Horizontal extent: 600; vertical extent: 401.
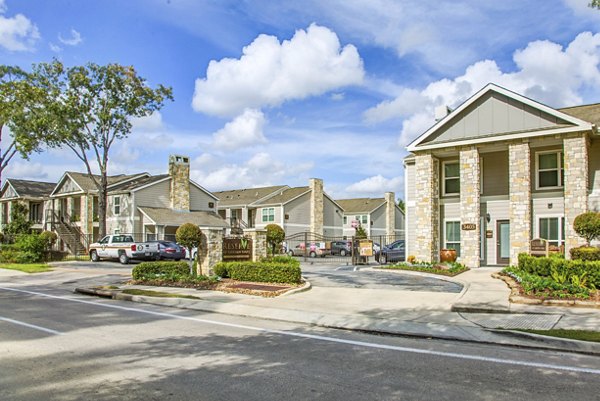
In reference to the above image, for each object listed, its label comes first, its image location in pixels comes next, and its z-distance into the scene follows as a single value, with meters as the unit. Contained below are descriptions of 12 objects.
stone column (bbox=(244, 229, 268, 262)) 19.42
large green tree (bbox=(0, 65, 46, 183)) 34.06
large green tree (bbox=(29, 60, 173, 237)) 34.28
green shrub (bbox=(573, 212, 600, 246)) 15.85
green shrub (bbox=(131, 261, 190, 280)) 18.08
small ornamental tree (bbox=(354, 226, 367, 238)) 52.16
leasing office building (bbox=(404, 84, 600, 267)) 20.41
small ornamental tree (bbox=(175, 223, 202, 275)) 17.53
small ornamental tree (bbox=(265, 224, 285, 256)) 20.31
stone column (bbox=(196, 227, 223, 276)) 18.16
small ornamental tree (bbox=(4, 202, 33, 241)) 39.81
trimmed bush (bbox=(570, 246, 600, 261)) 13.89
